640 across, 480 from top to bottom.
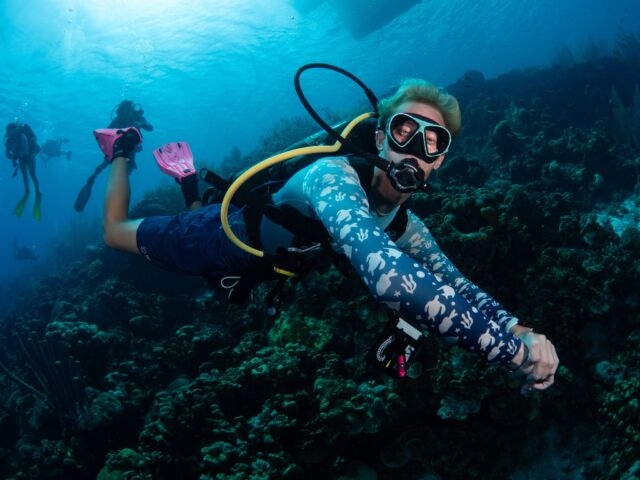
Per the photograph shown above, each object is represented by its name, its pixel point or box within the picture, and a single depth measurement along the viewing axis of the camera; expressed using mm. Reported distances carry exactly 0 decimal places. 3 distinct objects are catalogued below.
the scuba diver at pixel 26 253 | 20419
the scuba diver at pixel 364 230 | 1628
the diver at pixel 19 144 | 10500
